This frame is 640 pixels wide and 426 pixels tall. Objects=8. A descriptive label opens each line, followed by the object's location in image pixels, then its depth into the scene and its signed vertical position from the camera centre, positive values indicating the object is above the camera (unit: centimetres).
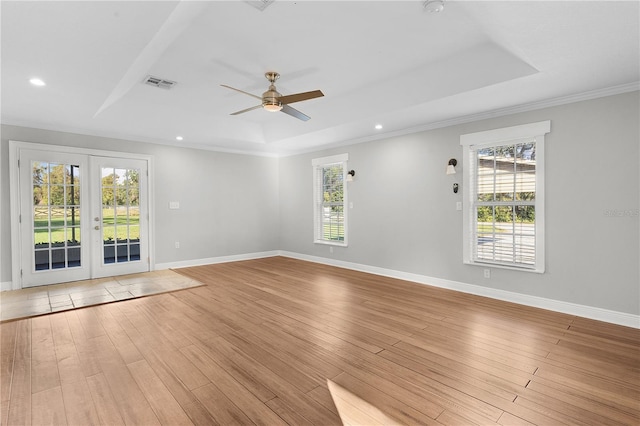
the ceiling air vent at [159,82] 395 +161
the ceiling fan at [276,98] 344 +120
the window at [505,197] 401 +12
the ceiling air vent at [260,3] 248 +161
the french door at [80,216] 500 -11
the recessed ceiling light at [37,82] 336 +137
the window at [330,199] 655 +17
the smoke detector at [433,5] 247 +156
